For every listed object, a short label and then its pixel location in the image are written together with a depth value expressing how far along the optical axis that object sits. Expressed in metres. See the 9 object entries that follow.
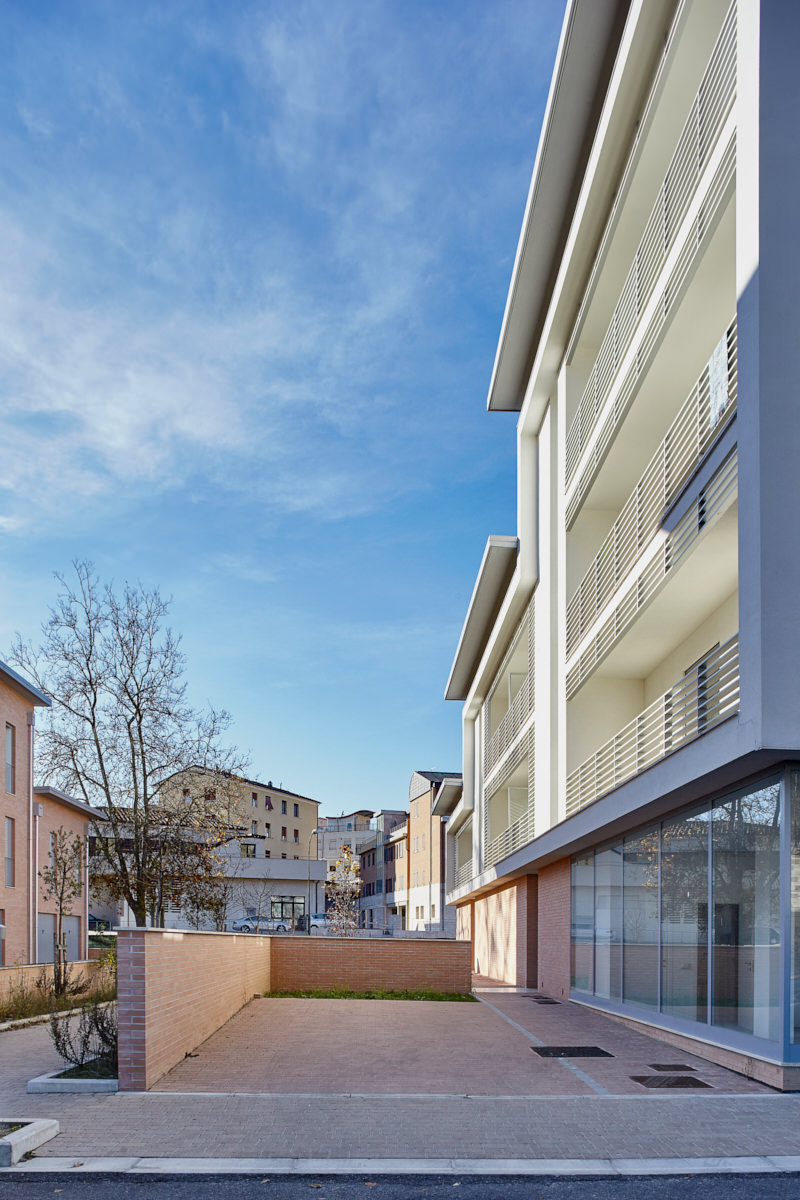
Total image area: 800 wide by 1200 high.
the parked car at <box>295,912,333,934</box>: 64.70
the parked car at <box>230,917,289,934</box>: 57.77
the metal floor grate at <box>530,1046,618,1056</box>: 11.89
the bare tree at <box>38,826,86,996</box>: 19.33
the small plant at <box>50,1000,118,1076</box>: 9.97
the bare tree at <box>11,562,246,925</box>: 23.98
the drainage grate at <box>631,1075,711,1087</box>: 9.88
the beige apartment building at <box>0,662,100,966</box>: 26.94
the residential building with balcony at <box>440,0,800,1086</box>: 9.90
